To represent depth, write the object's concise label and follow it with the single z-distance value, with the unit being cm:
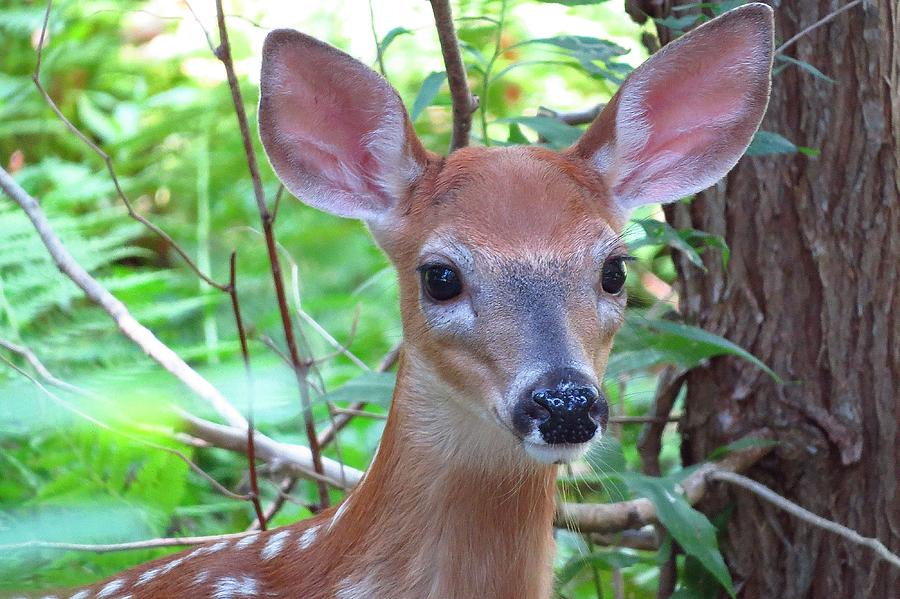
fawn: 472
